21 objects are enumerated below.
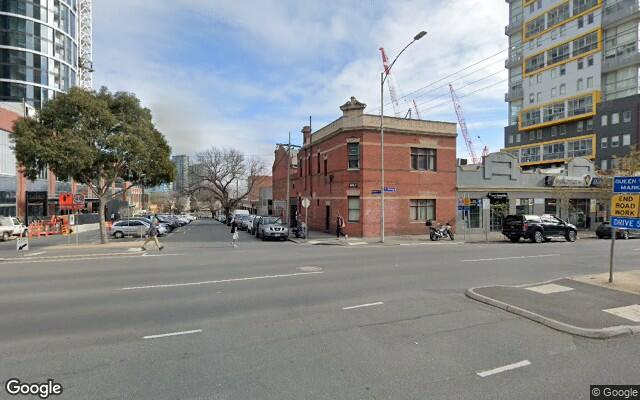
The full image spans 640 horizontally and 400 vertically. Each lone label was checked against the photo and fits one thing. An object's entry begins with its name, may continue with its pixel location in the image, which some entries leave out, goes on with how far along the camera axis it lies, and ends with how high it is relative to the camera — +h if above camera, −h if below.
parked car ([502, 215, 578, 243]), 23.55 -1.87
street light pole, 22.56 +3.24
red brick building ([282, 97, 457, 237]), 26.62 +2.10
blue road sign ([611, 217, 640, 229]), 8.74 -0.57
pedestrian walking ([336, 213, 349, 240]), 25.47 -1.80
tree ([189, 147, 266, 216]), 66.25 +5.60
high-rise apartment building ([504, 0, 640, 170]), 50.47 +18.43
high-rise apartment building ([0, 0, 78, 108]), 52.19 +22.65
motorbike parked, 24.97 -2.20
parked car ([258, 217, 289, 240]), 25.97 -2.14
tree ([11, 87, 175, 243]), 19.36 +3.43
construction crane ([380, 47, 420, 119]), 65.64 +25.47
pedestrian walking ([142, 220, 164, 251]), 19.78 -1.67
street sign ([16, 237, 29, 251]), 18.26 -2.08
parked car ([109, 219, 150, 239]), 29.30 -2.15
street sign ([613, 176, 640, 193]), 8.80 +0.37
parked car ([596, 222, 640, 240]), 27.11 -2.48
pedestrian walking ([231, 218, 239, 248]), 21.83 -1.89
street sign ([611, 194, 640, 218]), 8.80 -0.14
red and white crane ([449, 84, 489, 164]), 96.81 +16.27
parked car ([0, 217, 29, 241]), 26.55 -1.91
